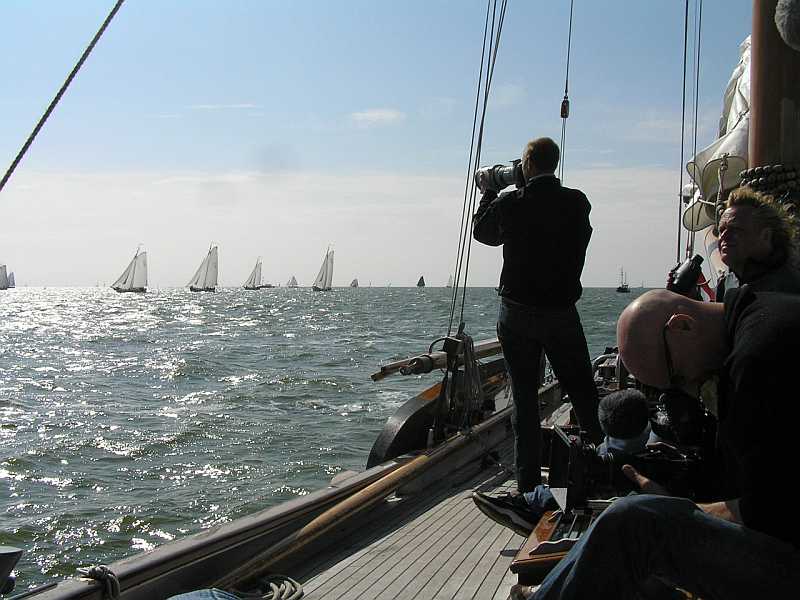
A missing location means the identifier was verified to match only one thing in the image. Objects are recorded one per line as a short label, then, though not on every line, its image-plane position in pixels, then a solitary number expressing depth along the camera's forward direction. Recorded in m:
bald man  1.55
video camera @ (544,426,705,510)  2.17
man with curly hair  2.05
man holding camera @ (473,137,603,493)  3.66
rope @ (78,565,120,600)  2.53
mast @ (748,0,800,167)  3.18
